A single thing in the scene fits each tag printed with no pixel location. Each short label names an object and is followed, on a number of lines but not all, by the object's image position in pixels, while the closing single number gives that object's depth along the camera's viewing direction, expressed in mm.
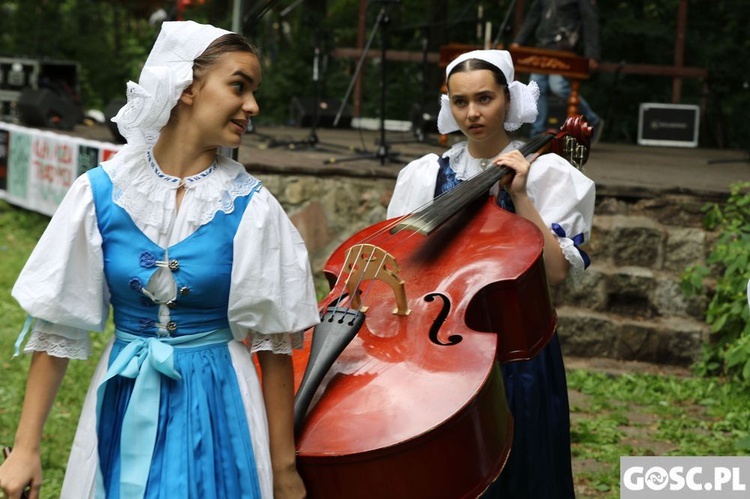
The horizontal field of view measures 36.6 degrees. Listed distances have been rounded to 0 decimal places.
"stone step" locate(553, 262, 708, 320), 5789
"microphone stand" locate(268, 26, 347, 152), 8055
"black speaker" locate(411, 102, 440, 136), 9242
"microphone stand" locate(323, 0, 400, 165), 6973
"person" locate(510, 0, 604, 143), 8380
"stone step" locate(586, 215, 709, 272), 5879
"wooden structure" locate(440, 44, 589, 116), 8016
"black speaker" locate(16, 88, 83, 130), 10078
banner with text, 8258
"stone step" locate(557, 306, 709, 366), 5691
